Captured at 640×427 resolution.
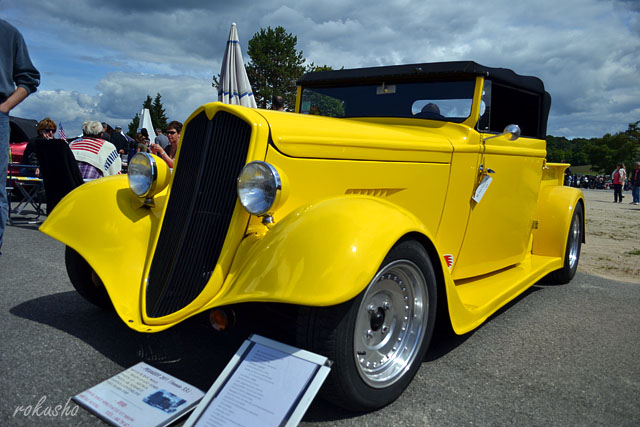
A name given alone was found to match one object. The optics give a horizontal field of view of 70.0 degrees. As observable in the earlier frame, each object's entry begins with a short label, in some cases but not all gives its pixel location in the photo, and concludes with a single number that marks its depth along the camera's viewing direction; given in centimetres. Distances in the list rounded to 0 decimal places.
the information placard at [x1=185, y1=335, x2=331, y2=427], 155
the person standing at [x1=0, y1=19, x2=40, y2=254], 355
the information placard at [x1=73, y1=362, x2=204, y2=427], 172
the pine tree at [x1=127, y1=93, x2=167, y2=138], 4818
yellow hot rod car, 179
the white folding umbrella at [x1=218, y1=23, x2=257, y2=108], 705
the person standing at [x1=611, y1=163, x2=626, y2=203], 1780
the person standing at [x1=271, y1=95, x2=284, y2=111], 507
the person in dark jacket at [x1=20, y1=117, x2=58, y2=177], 762
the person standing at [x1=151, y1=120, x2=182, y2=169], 597
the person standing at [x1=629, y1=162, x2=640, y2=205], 1622
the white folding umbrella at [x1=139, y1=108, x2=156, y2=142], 1191
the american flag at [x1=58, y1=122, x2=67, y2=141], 1215
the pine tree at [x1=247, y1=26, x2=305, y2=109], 2641
